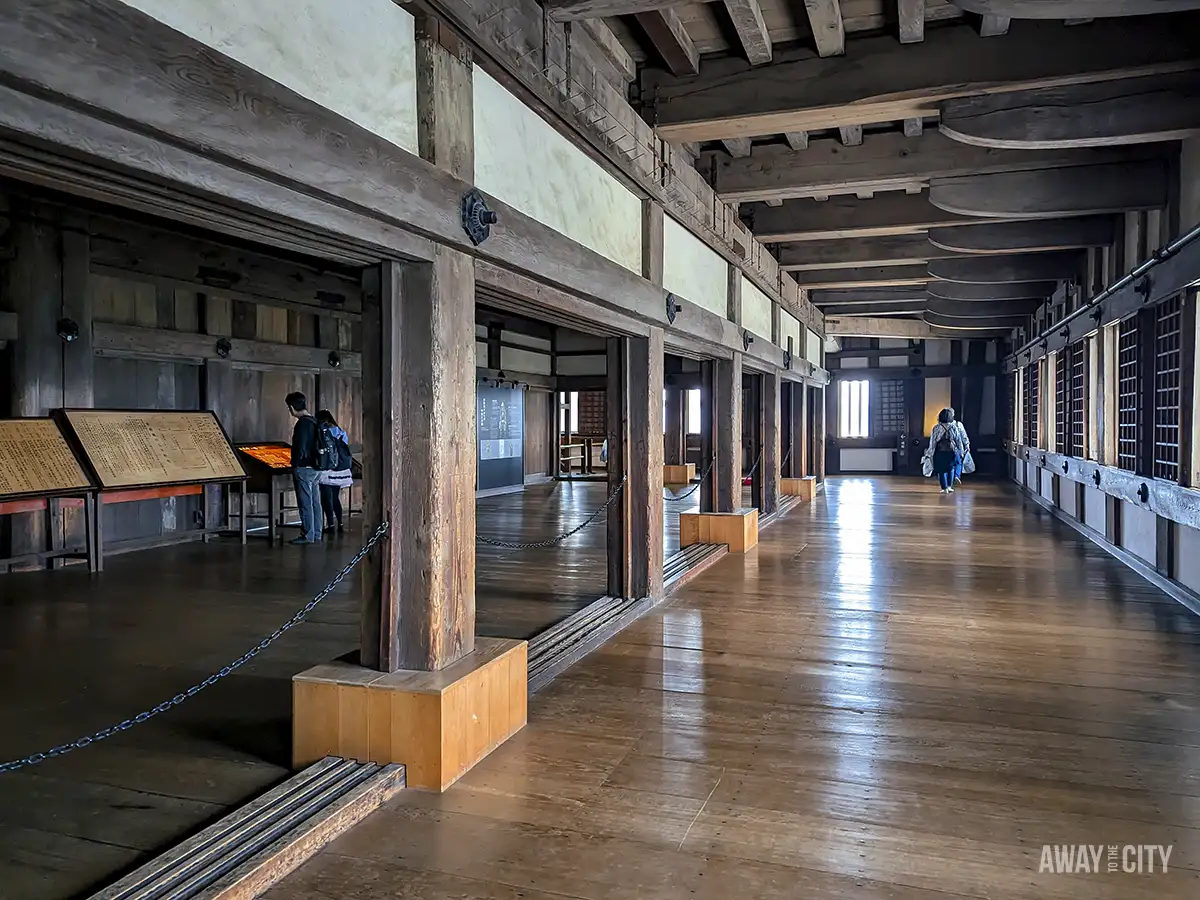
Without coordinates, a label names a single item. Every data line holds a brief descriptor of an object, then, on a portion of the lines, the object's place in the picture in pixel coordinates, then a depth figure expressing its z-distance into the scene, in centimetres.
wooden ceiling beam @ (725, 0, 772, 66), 397
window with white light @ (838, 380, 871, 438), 1831
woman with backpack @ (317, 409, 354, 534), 791
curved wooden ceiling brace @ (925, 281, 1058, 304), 995
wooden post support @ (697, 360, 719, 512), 746
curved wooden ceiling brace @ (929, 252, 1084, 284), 869
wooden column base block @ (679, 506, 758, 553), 755
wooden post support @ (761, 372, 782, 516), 992
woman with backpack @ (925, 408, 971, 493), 1315
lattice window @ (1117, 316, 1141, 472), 644
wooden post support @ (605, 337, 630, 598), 512
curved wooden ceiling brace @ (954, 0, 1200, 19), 308
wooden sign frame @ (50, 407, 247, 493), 634
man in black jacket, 783
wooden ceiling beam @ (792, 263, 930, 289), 1030
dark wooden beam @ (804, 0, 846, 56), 399
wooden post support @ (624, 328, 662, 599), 516
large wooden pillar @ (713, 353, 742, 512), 739
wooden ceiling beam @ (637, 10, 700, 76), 429
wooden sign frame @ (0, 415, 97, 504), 579
